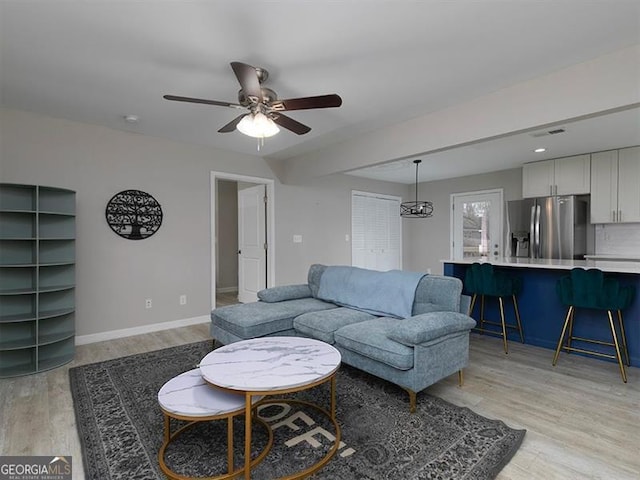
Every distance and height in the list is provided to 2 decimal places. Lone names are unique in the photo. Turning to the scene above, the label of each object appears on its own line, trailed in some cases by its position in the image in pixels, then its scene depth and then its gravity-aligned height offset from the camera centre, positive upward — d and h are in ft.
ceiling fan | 6.63 +2.99
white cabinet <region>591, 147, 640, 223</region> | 13.99 +2.39
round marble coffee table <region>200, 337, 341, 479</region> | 5.22 -2.29
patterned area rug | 5.43 -3.72
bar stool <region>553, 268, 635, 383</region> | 8.92 -1.56
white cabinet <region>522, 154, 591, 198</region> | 15.10 +3.08
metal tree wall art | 12.44 +1.03
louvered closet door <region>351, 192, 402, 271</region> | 21.27 +0.62
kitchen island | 9.67 -2.20
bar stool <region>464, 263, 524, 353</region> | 11.00 -1.47
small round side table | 5.11 -2.64
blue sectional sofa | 7.26 -2.21
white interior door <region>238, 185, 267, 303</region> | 17.17 -0.11
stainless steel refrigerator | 15.20 +0.66
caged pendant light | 16.90 +1.71
